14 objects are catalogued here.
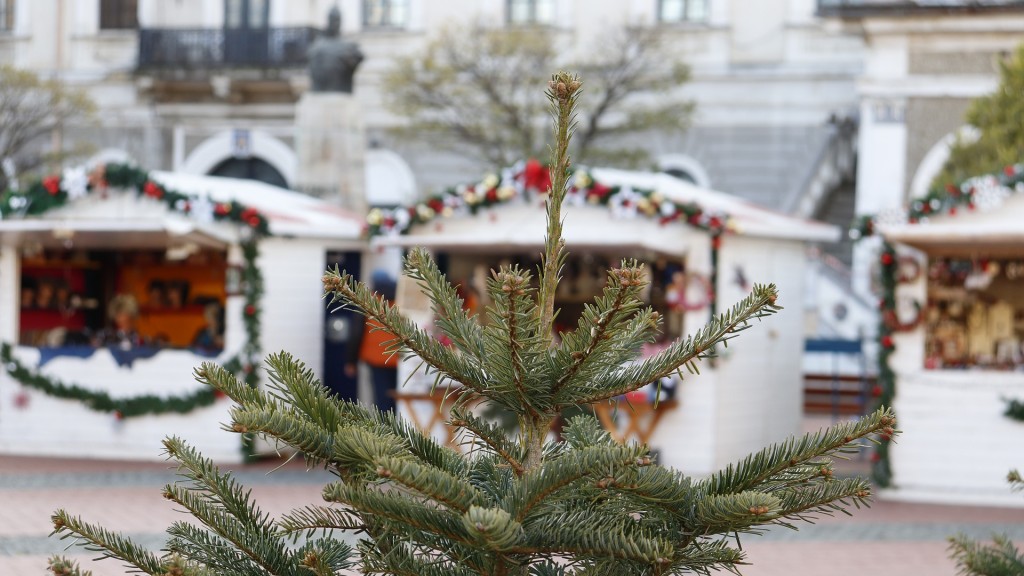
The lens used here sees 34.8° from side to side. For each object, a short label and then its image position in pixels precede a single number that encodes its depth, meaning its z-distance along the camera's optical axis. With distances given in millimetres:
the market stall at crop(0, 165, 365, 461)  14125
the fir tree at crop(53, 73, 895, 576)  2520
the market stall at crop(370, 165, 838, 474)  13477
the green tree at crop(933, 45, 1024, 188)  17062
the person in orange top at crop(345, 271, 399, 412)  14141
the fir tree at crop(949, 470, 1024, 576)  3818
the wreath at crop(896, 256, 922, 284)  12977
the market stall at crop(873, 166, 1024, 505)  12555
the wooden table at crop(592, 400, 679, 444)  13078
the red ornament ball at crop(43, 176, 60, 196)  14367
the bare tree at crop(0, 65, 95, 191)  27406
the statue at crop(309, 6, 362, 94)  18859
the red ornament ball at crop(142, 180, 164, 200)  14109
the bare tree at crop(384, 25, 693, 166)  26500
